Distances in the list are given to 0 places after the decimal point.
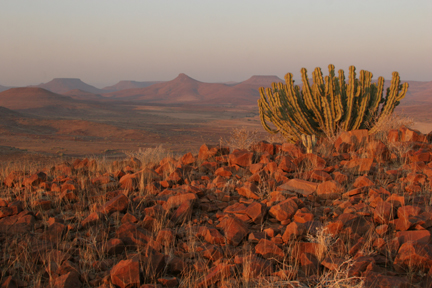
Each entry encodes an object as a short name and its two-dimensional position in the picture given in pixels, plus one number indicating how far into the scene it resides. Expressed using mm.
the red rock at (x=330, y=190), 4027
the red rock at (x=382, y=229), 3028
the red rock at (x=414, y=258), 2489
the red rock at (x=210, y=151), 6238
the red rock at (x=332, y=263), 2505
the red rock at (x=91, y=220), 3512
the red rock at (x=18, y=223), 3410
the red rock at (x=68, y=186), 4582
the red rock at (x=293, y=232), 2986
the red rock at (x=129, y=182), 4715
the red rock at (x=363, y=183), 4246
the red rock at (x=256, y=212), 3457
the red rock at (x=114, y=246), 2955
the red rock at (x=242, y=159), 5523
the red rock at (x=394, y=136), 6719
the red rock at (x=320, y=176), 4527
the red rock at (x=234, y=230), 3053
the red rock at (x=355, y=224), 3086
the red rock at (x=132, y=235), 3102
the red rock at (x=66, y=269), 2615
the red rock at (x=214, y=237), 3049
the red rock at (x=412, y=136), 6582
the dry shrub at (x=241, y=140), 8660
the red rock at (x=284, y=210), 3450
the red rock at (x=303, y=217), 3287
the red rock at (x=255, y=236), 3018
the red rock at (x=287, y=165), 5113
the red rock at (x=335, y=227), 3035
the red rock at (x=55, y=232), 3215
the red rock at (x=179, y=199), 3879
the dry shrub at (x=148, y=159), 6573
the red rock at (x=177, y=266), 2666
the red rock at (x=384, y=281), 2246
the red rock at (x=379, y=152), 5595
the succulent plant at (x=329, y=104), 9875
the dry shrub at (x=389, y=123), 8883
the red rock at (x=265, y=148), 6293
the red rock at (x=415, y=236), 2777
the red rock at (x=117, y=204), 3789
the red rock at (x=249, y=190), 4171
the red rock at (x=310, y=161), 5220
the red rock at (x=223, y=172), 5152
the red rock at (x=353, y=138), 6571
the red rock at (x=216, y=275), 2430
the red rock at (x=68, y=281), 2416
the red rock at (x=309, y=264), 2592
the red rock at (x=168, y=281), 2502
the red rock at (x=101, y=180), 5000
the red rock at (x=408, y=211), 3188
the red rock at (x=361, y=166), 4984
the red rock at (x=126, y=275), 2430
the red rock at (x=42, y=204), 4070
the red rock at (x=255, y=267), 2461
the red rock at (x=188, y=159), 6063
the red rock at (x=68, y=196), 4348
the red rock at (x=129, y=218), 3560
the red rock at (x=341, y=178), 4505
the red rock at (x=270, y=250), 2754
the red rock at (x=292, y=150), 5815
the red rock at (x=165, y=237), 3076
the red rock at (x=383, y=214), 3214
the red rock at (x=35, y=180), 5086
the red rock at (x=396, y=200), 3500
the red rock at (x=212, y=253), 2809
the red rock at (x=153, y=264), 2551
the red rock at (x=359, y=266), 2434
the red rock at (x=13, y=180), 5207
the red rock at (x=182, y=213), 3572
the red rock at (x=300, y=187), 4172
